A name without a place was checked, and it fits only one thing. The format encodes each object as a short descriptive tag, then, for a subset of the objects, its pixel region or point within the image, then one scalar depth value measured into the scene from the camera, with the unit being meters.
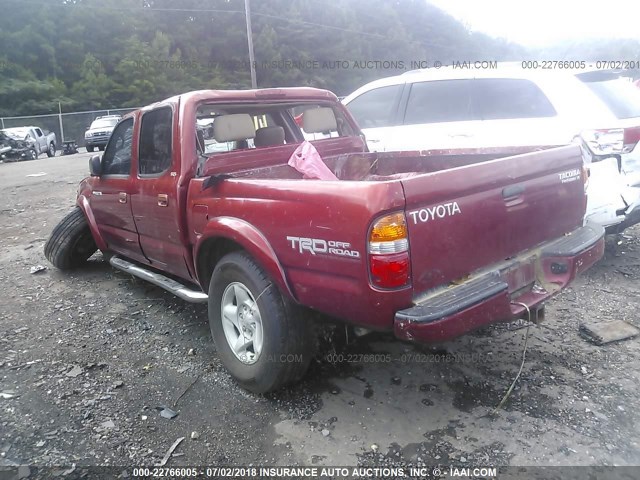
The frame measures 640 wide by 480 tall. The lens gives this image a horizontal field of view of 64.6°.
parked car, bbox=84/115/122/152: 24.48
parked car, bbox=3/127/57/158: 21.72
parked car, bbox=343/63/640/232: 4.29
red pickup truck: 2.22
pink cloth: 3.76
